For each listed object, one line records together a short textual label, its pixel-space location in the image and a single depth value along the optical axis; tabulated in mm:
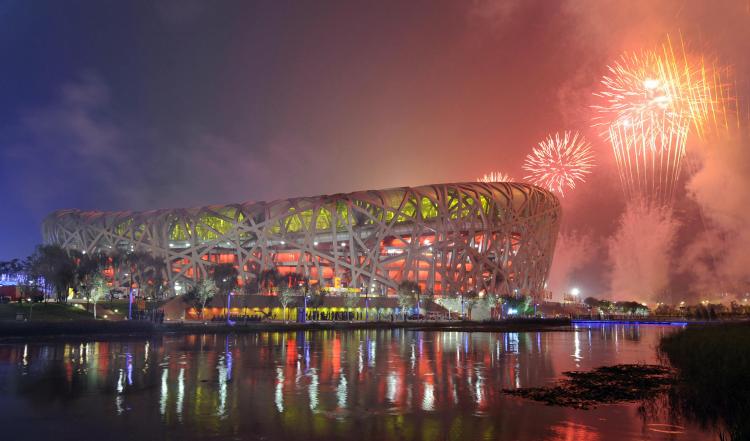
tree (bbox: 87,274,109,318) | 60406
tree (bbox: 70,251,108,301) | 61756
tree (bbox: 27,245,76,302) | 61750
